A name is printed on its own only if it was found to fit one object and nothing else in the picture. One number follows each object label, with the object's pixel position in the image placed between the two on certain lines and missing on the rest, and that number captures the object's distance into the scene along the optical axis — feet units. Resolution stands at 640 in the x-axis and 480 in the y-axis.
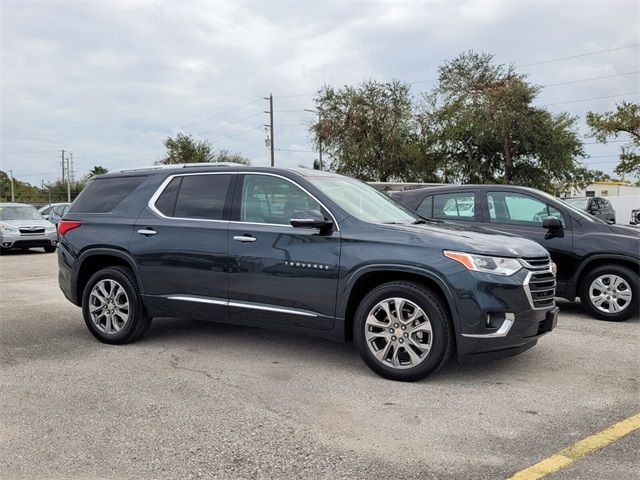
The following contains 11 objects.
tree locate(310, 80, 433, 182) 108.68
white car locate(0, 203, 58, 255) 53.93
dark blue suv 14.42
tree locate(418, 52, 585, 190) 97.50
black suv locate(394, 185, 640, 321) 22.06
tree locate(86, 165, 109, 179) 270.05
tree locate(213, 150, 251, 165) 191.62
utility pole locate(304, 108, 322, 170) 113.74
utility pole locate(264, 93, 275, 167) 143.37
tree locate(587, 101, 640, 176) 103.55
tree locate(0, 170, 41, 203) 278.26
